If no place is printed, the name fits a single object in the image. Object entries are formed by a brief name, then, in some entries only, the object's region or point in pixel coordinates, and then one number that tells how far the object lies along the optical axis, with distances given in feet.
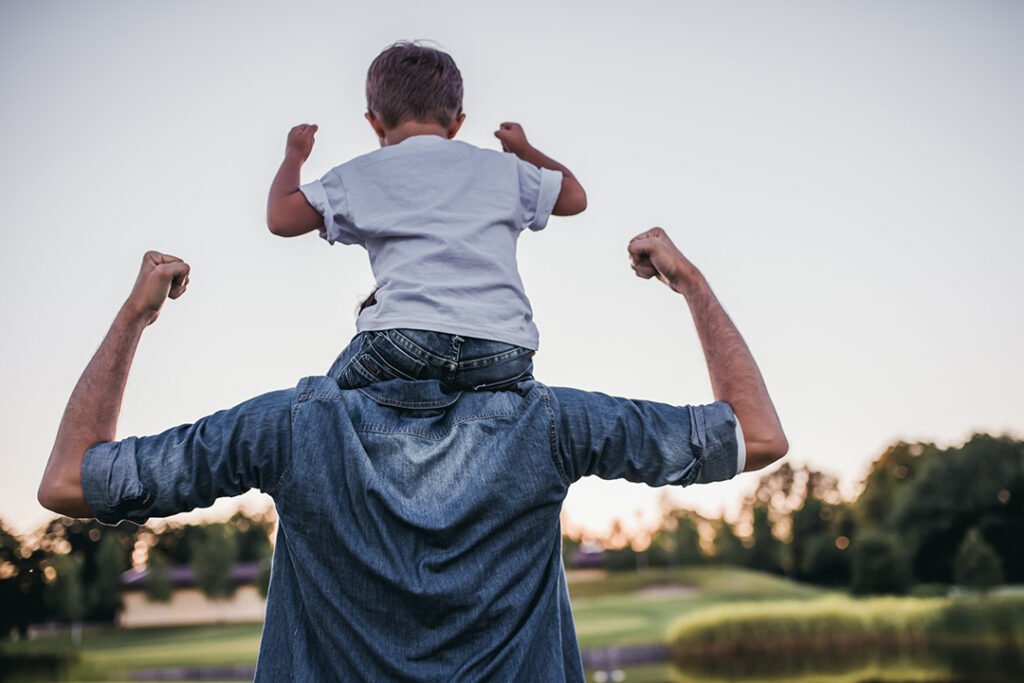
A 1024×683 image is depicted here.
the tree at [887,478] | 124.57
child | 4.93
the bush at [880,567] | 112.27
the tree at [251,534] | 122.21
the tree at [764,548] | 132.36
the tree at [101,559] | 103.04
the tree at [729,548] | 146.92
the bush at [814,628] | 109.81
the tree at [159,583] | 128.02
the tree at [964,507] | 106.73
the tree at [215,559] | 125.70
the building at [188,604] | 130.72
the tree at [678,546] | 153.48
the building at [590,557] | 154.22
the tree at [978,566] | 100.99
